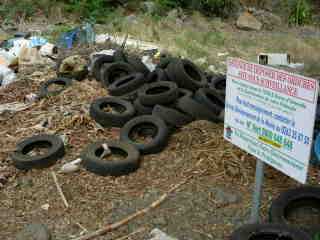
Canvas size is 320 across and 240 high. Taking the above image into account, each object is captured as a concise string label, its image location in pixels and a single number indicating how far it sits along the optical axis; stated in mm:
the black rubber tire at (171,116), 4522
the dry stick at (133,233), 3101
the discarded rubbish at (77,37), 8340
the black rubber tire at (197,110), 4603
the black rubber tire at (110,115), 4660
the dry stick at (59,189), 3521
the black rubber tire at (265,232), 2627
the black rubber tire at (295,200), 3093
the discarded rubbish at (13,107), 5354
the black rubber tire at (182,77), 5211
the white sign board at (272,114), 2344
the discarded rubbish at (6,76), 6643
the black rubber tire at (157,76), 5399
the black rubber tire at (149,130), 4158
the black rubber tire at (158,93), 4708
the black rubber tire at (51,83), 5638
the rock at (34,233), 3171
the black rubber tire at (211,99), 4681
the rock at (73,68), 6186
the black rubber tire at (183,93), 4911
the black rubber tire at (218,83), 5585
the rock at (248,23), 11258
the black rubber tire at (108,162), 3800
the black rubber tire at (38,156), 3971
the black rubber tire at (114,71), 5776
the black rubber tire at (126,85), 5323
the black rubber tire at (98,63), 6058
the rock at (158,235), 2977
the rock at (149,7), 11534
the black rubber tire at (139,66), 5899
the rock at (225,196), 3427
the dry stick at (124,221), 3126
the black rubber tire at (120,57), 6270
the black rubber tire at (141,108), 4754
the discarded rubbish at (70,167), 3899
